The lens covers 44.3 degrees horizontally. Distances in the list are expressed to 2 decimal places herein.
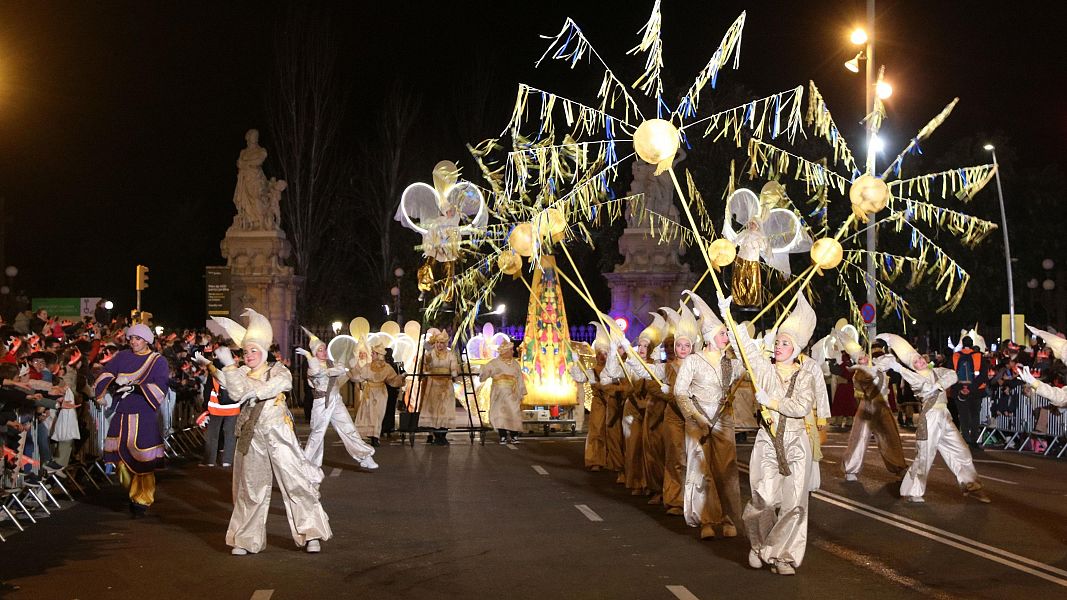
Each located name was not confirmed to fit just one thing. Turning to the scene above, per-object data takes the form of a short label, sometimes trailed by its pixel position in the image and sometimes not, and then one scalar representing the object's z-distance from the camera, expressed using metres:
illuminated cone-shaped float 25.88
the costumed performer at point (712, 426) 11.78
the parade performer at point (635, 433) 15.26
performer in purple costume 13.20
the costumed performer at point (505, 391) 24.05
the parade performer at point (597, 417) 18.16
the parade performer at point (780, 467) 9.83
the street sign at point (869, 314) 26.84
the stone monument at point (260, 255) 35.94
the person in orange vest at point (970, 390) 22.77
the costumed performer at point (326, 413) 14.47
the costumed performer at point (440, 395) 23.94
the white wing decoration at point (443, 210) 22.08
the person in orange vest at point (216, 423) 19.23
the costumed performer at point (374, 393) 23.42
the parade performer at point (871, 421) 16.17
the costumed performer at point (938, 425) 14.83
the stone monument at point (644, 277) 34.94
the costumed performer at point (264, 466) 10.67
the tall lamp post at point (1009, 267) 37.83
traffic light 28.55
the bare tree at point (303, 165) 45.75
